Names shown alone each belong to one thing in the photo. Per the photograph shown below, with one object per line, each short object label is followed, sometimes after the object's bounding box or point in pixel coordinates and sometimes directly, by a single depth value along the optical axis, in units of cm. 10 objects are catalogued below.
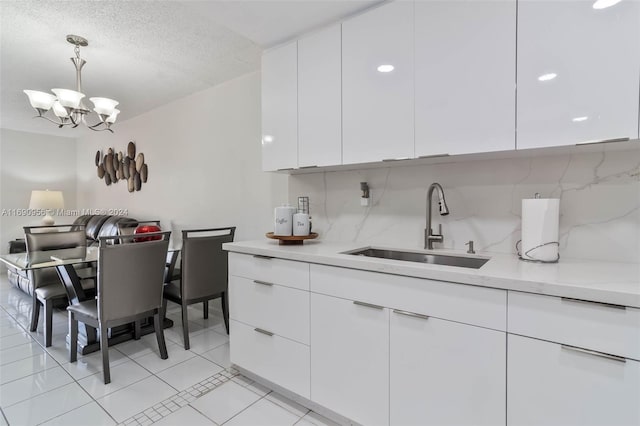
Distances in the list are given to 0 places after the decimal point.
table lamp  504
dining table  237
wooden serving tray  196
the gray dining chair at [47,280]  252
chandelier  248
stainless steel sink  165
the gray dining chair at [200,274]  250
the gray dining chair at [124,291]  200
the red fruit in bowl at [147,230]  281
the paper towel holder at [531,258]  137
